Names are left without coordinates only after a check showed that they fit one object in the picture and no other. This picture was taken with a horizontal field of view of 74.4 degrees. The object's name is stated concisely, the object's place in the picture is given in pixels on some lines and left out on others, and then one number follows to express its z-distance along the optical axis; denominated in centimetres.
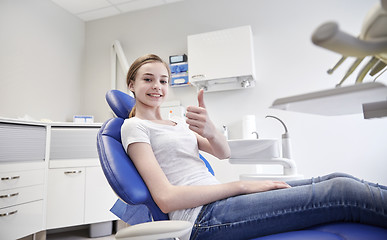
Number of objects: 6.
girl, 68
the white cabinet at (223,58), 241
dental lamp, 39
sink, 184
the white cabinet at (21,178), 176
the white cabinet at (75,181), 212
